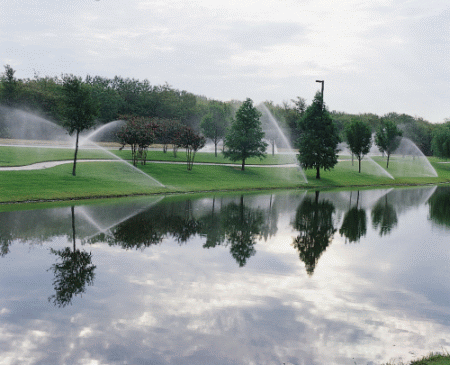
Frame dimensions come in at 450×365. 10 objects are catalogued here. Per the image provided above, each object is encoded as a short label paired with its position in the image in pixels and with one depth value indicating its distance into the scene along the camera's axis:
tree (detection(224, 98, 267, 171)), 52.44
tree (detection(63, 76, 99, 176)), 32.31
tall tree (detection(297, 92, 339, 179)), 50.50
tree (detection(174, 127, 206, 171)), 45.38
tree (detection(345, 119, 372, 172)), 58.66
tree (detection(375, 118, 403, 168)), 65.00
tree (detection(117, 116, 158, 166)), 40.50
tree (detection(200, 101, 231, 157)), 70.06
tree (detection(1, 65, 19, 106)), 71.06
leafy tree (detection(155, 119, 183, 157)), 51.25
